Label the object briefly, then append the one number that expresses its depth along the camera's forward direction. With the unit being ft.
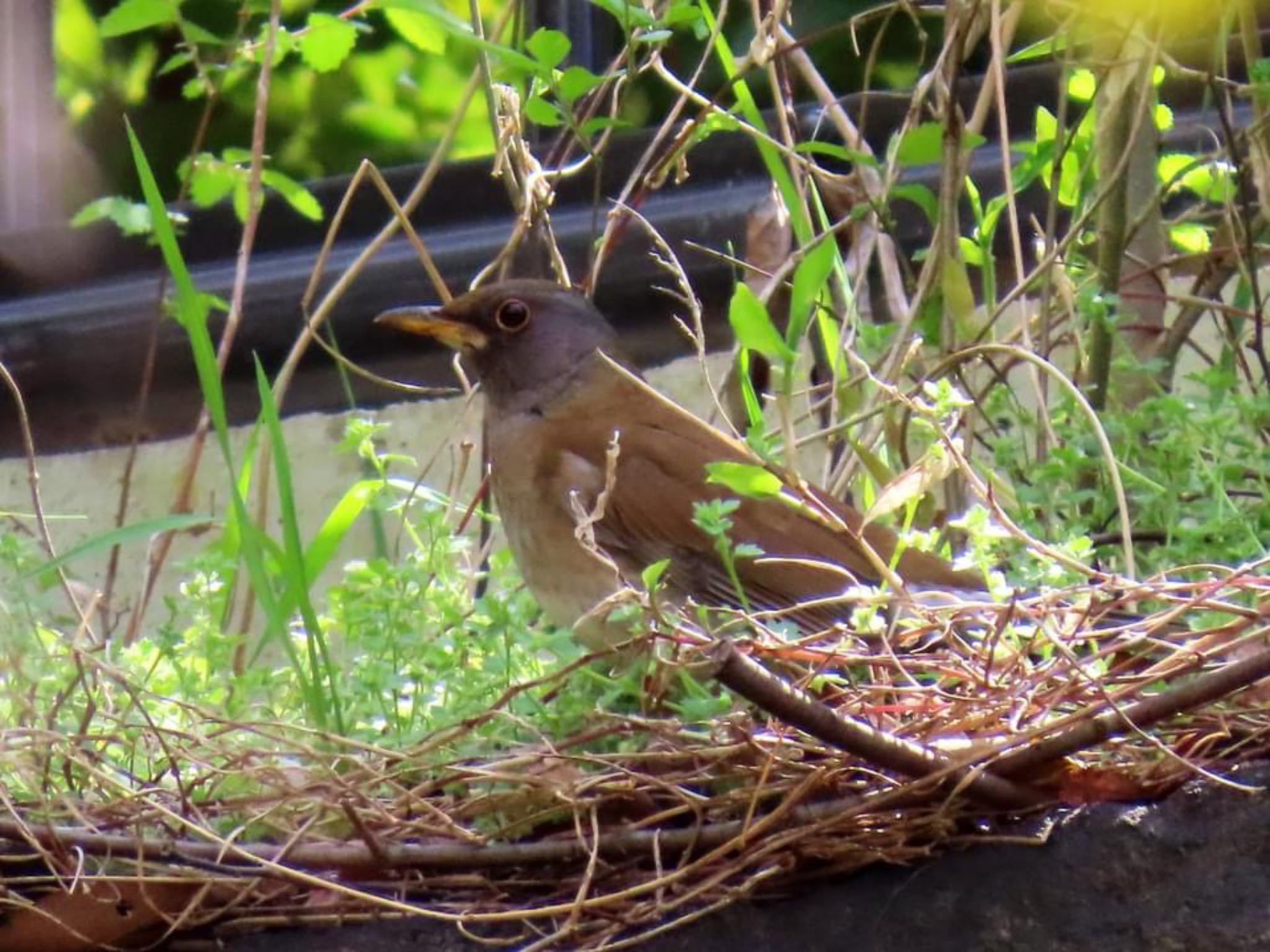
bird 18.83
